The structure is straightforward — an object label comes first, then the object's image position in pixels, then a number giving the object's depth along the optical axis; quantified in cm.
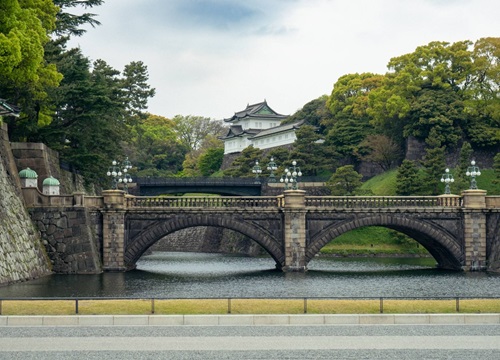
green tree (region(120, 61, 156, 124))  11027
